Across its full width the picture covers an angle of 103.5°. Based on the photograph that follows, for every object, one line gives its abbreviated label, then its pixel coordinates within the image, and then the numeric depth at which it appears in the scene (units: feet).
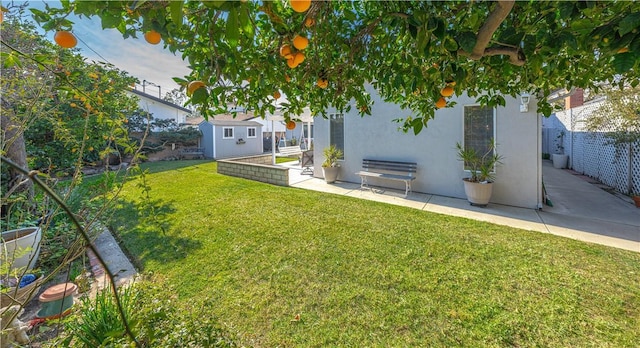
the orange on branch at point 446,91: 6.33
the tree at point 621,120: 19.97
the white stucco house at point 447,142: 19.10
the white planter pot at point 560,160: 37.47
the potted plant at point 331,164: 28.22
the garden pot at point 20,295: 7.95
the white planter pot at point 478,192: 19.19
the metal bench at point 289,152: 57.87
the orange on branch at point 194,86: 3.89
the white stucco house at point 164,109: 57.62
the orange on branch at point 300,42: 4.48
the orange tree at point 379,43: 3.65
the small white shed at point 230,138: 56.39
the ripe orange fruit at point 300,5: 3.02
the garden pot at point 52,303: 7.88
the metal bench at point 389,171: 23.46
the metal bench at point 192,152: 54.81
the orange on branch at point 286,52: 4.79
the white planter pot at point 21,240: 9.67
